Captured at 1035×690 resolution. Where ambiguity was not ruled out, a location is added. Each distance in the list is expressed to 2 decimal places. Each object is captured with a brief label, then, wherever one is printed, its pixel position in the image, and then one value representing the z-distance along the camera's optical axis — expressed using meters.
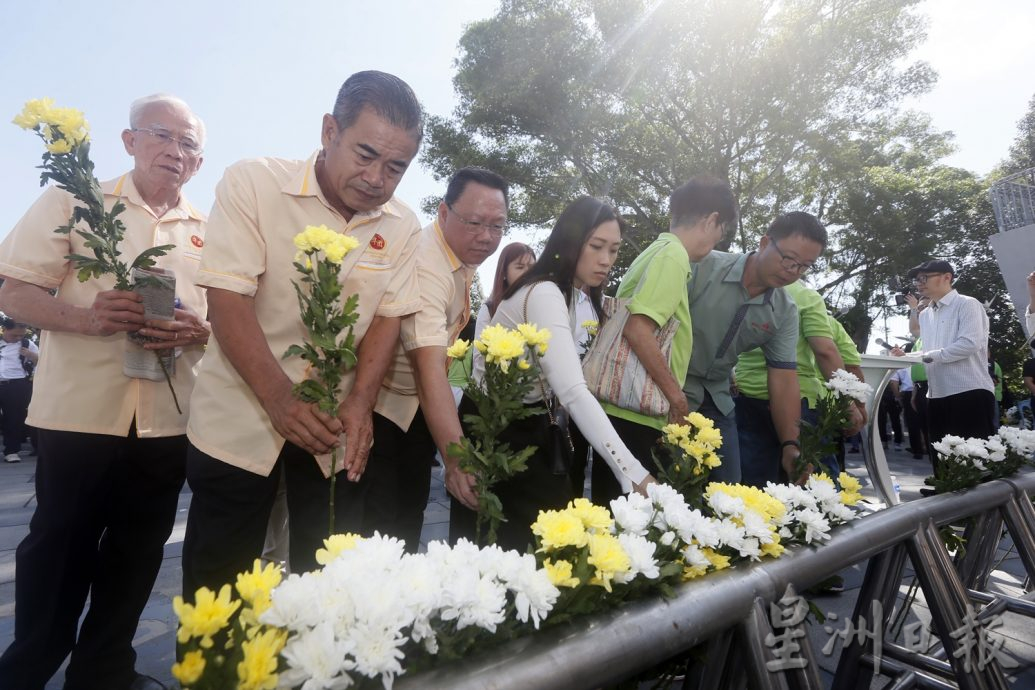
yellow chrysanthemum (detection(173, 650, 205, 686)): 0.66
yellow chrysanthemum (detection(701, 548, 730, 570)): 1.21
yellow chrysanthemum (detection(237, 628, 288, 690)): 0.67
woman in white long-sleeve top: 1.89
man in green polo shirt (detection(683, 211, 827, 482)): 2.90
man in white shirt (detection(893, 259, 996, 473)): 4.74
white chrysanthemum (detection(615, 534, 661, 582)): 1.00
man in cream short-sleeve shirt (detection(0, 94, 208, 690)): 1.95
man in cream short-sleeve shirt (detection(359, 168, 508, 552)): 1.87
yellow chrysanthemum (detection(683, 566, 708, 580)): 1.15
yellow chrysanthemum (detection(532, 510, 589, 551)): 1.00
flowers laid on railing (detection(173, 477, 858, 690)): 0.70
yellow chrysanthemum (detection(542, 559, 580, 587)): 0.93
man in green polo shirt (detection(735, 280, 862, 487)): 3.61
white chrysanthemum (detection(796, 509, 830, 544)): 1.43
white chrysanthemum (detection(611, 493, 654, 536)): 1.17
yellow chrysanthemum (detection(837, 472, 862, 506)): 1.72
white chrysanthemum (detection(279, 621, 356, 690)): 0.69
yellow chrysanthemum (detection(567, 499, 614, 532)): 1.10
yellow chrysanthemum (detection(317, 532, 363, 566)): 0.93
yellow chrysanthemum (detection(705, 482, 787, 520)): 1.41
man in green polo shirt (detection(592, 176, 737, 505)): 2.29
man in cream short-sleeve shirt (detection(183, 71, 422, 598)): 1.59
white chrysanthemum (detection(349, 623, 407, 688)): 0.70
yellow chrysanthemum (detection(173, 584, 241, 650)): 0.68
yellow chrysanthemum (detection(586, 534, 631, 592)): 0.95
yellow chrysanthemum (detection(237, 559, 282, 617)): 0.74
